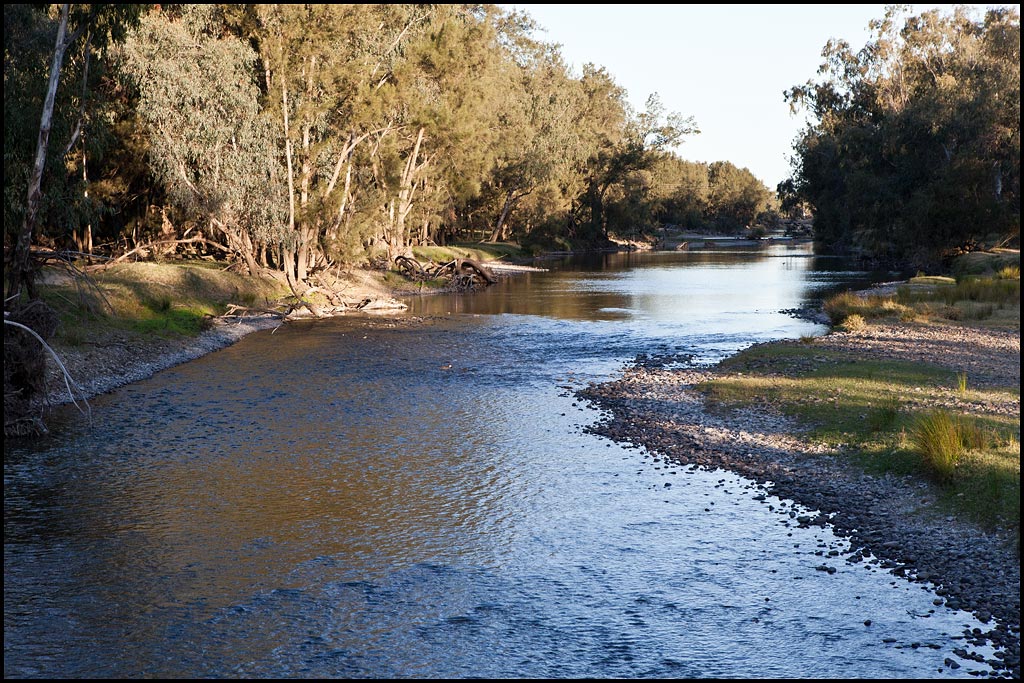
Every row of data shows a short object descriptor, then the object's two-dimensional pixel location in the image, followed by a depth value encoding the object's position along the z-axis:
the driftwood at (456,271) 64.56
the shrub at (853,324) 36.19
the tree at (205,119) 42.22
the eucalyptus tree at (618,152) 115.75
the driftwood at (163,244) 41.06
